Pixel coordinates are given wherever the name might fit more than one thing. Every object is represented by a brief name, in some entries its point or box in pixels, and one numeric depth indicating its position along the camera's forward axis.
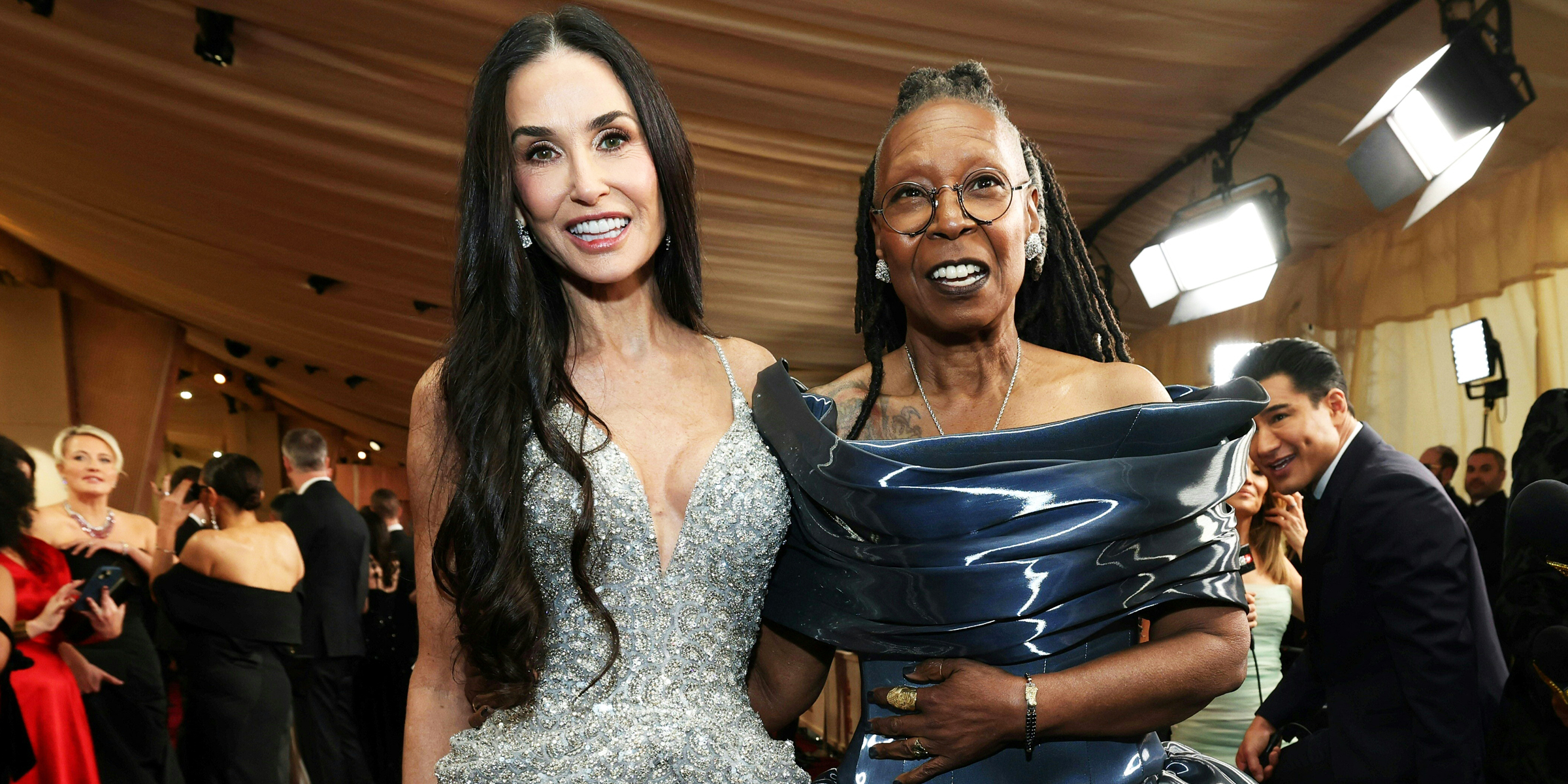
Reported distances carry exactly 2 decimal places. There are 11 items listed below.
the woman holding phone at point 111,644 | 4.35
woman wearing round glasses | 1.46
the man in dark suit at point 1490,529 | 4.12
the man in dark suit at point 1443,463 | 4.81
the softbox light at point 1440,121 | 3.51
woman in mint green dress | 3.32
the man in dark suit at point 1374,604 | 2.39
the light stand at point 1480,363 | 4.54
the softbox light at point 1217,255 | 4.75
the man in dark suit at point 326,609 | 5.57
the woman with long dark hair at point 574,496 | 1.49
